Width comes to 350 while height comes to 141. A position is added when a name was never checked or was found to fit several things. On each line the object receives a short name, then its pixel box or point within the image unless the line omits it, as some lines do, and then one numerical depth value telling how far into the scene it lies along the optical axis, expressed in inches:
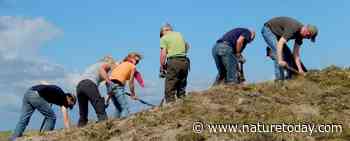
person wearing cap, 558.3
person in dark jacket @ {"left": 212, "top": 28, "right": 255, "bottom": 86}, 577.0
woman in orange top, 601.3
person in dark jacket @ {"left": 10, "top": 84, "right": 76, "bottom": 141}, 580.7
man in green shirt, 575.8
